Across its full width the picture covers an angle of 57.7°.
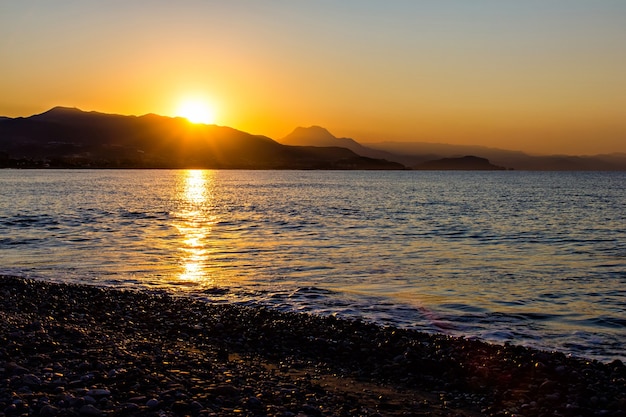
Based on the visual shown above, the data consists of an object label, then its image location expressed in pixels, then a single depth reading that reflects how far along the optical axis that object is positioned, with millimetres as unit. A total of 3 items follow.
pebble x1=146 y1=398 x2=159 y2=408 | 8622
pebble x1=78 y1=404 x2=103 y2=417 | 8164
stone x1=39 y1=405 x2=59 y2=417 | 7984
